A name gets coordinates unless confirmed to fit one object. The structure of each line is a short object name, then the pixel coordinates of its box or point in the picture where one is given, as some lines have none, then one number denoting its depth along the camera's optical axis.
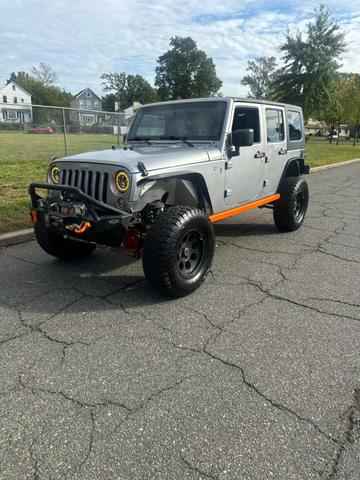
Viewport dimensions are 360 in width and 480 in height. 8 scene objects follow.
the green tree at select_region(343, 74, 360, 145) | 34.32
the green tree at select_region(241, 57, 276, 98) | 74.62
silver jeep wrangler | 3.23
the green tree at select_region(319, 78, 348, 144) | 28.30
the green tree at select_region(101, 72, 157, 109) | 90.81
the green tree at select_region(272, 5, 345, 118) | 27.66
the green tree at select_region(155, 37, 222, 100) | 77.94
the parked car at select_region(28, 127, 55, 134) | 13.70
